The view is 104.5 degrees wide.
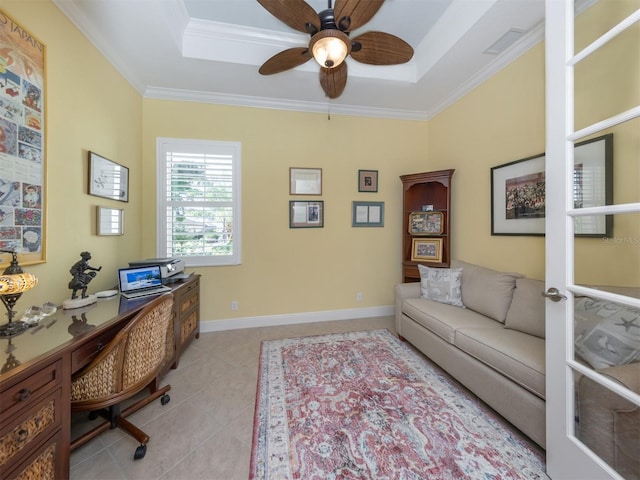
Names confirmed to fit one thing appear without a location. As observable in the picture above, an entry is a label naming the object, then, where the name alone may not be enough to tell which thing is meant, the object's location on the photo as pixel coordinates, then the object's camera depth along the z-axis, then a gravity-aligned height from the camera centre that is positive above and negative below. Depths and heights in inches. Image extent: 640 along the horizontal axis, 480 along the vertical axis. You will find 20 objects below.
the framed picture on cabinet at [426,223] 123.6 +8.4
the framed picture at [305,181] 126.6 +29.8
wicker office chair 50.7 -29.1
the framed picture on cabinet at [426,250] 124.3 -5.5
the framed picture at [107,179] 79.0 +21.0
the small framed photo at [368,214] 134.4 +13.6
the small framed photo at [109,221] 82.1 +6.2
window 115.4 +17.8
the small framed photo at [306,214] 127.0 +12.7
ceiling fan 57.6 +54.5
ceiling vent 80.9 +68.1
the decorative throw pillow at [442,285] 97.7 -18.9
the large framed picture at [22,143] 52.2 +21.4
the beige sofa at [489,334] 56.8 -27.6
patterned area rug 51.4 -46.7
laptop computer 77.1 -14.3
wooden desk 34.6 -23.7
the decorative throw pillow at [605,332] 39.4 -15.8
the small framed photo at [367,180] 134.5 +31.9
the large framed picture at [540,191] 43.0 +12.3
